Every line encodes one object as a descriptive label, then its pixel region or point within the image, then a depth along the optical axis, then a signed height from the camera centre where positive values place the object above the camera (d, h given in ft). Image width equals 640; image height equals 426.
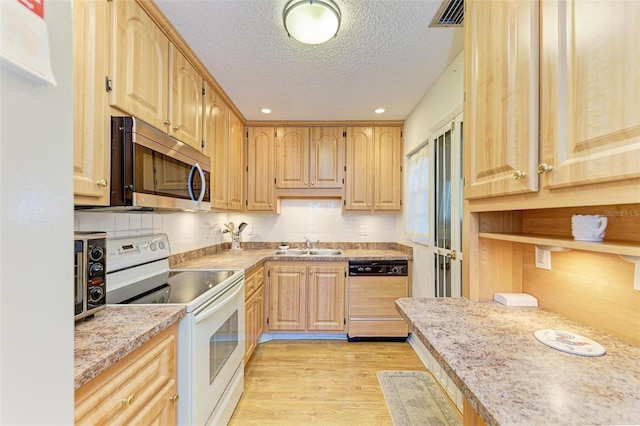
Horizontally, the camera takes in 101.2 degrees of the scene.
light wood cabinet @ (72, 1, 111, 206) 3.38 +1.50
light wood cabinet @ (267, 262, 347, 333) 9.12 -2.75
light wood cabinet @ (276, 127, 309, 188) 10.27 +2.30
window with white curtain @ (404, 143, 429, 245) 8.26 +0.62
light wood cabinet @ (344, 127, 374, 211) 10.26 +1.82
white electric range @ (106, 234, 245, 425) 4.04 -1.72
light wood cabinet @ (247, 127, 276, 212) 10.35 +1.68
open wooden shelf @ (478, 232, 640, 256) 2.00 -0.26
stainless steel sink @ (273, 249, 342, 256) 10.70 -1.48
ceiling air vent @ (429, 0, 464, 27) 4.53 +3.66
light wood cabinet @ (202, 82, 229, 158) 6.98 +2.77
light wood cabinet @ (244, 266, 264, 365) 7.27 -2.81
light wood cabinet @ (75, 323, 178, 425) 2.49 -1.93
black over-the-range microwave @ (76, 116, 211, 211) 3.94 +0.80
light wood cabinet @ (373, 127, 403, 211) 10.27 +1.98
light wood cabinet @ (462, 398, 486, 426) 3.28 -2.59
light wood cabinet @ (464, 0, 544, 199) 2.68 +1.40
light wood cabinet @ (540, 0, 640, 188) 1.89 +1.01
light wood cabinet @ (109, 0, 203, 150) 4.00 +2.56
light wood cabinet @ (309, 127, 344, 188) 10.26 +2.61
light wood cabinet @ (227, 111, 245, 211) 8.95 +1.89
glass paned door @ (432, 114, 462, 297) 6.11 +0.16
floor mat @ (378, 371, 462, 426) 5.75 -4.43
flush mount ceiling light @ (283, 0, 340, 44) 4.43 +3.42
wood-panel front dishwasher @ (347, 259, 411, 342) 9.05 -2.82
